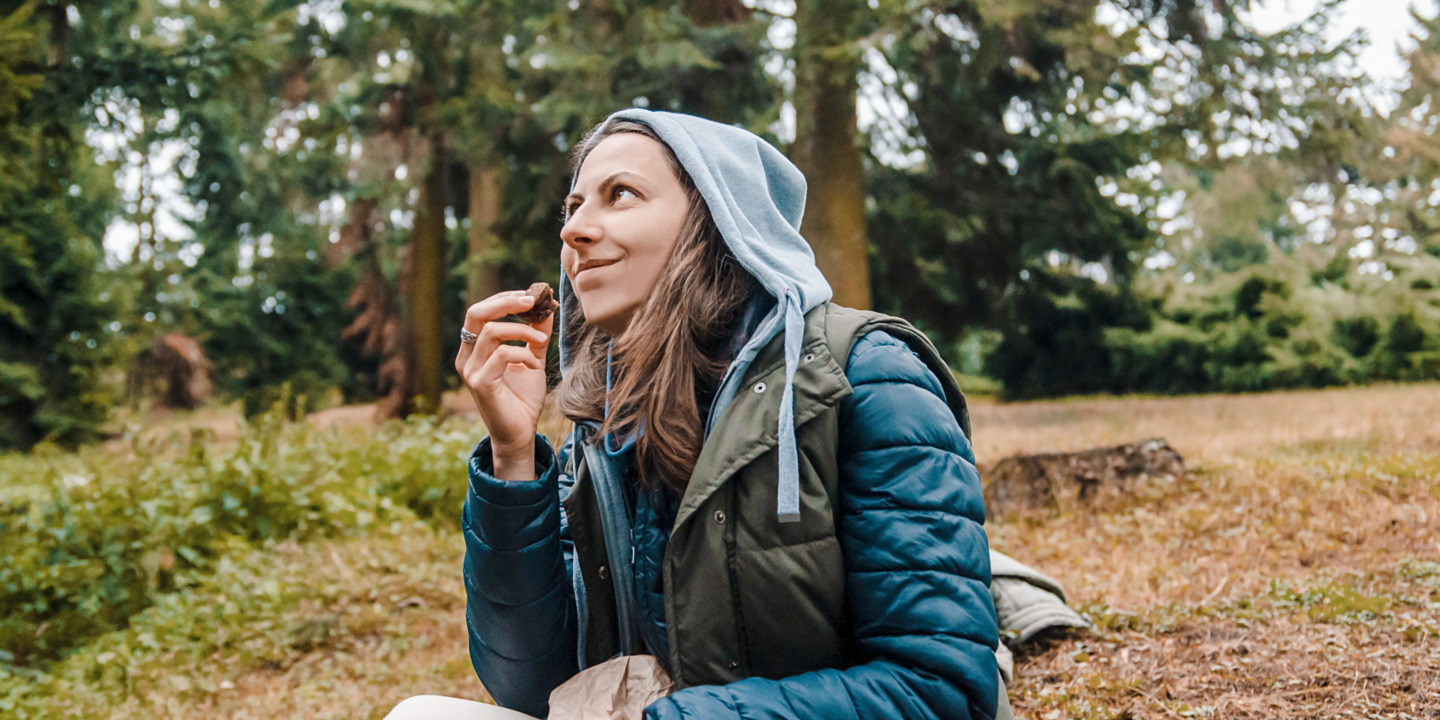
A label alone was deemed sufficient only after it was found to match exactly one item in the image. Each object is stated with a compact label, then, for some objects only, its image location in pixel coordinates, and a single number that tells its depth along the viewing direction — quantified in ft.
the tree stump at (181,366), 56.34
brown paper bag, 5.35
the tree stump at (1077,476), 18.35
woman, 4.86
